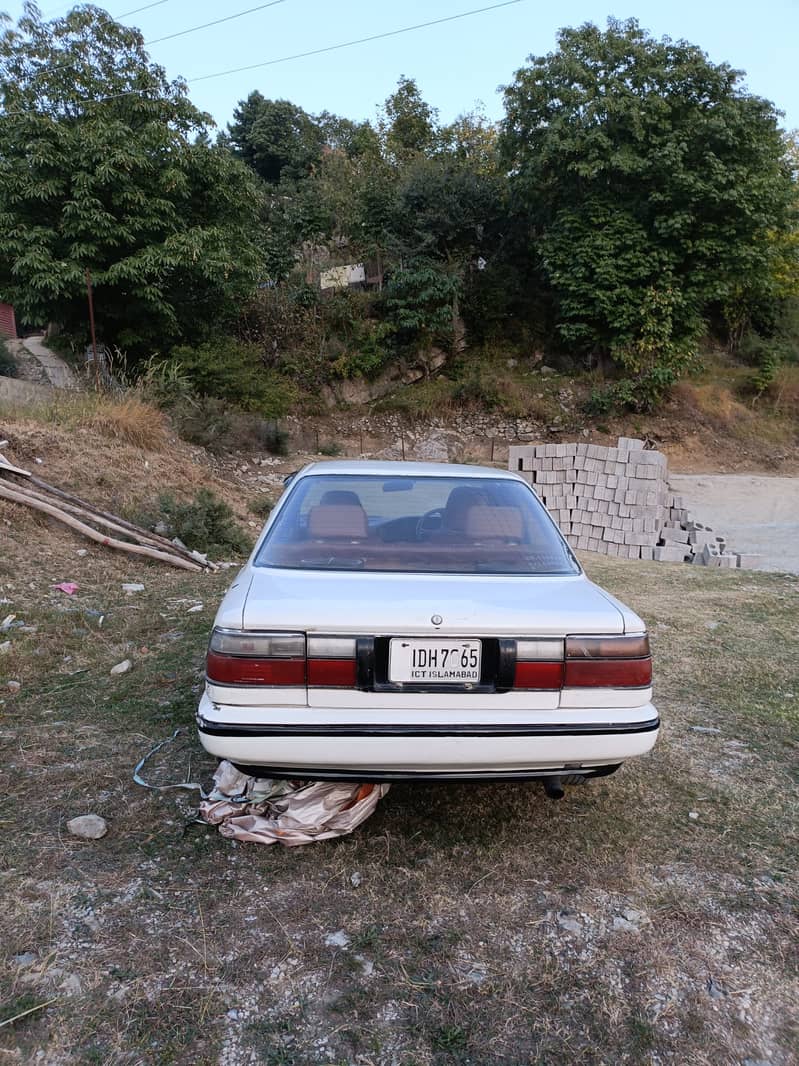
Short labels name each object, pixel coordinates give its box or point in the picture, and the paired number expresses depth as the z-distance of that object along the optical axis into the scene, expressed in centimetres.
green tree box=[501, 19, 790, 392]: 2053
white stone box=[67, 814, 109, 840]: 257
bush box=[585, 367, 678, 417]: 2233
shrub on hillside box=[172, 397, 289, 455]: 1362
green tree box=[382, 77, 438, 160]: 2797
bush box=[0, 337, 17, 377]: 1855
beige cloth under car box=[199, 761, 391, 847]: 253
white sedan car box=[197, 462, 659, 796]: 218
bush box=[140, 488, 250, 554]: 789
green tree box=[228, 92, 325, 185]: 3173
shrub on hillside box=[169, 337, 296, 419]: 1633
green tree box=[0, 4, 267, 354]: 1425
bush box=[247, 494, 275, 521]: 1051
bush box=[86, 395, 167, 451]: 958
